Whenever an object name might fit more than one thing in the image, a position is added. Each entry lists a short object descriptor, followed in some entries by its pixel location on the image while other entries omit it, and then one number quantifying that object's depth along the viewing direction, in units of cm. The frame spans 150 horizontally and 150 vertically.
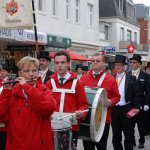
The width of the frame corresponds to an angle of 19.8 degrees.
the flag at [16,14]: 709
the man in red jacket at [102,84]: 675
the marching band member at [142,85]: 945
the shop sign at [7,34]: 1505
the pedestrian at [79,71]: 1788
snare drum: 487
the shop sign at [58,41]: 2125
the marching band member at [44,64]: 749
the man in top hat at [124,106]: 775
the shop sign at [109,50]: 2730
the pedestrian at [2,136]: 549
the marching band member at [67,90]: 567
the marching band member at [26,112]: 429
